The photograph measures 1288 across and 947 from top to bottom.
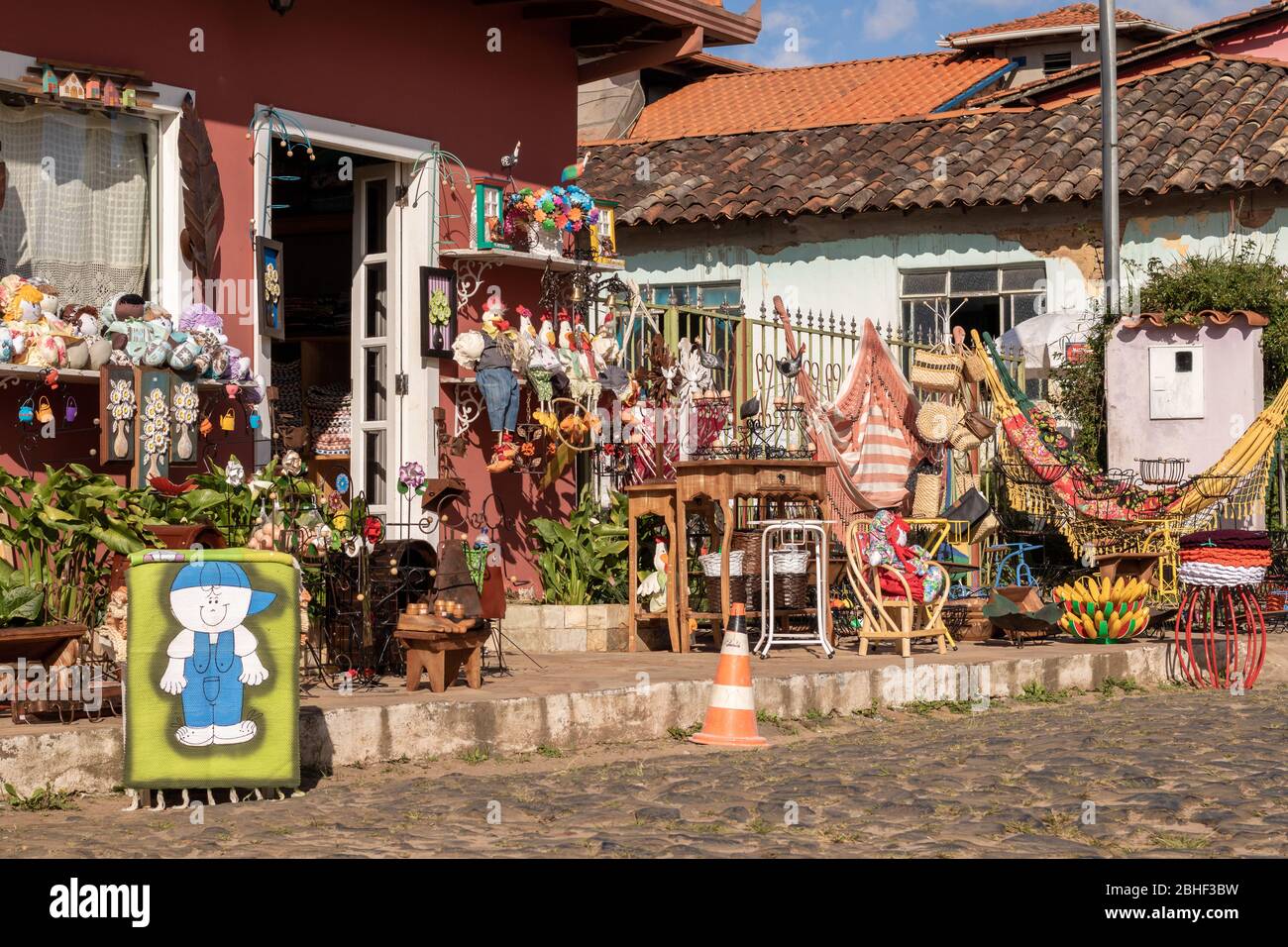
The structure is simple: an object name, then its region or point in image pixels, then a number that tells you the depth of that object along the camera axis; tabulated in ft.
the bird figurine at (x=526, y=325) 42.22
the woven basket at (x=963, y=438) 49.49
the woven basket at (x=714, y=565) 39.91
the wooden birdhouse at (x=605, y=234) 45.37
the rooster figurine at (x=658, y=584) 40.70
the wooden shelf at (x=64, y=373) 31.91
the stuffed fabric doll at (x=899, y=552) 40.63
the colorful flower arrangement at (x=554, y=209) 42.86
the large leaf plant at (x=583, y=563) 42.78
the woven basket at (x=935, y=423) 47.88
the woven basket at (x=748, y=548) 39.88
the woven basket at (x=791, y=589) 39.50
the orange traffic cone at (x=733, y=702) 30.50
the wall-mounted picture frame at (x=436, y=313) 40.98
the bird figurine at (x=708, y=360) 45.39
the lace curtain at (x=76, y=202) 33.63
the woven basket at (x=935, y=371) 50.65
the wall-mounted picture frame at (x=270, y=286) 36.78
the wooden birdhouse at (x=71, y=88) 33.42
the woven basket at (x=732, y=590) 39.96
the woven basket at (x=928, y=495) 47.29
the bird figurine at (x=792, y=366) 43.68
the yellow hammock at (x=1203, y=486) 47.24
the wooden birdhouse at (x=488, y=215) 41.91
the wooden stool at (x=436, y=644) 30.42
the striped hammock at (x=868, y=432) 45.19
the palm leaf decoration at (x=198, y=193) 35.29
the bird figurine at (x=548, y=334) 42.63
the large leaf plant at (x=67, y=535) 30.71
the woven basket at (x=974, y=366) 50.96
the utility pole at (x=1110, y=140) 62.54
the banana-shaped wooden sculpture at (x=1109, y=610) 44.29
